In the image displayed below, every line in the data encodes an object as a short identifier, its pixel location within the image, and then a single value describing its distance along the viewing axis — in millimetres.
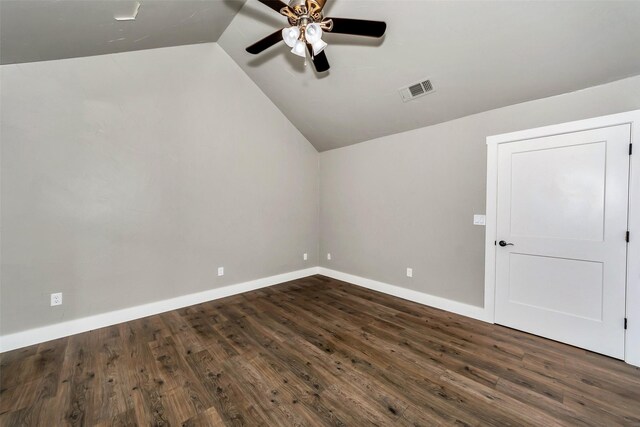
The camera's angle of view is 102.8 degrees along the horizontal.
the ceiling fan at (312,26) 1951
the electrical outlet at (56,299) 2661
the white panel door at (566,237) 2312
